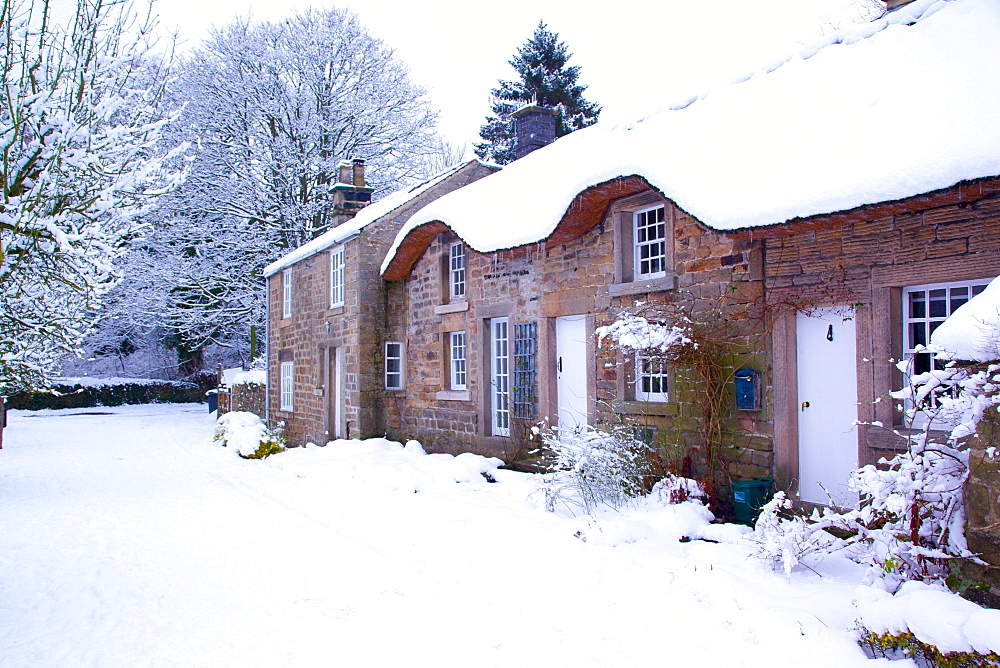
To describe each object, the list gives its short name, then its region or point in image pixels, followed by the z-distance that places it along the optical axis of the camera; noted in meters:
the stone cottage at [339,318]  15.36
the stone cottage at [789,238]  6.43
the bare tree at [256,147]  23.61
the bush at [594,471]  8.02
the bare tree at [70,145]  5.45
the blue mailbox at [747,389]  7.77
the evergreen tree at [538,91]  30.38
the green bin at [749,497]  7.33
